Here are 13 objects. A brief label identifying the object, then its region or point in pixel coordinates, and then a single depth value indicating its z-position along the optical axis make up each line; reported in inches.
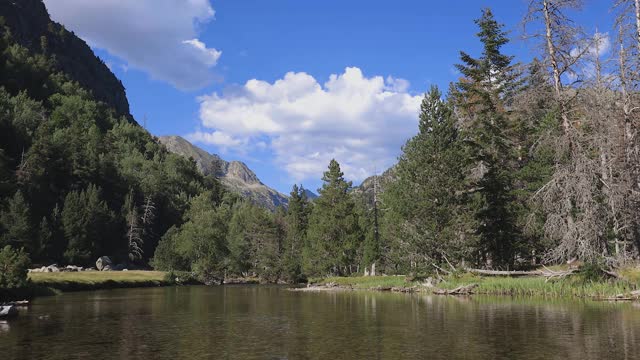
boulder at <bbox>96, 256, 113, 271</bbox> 4542.3
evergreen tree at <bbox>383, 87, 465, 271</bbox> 2332.7
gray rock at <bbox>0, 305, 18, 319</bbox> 1314.0
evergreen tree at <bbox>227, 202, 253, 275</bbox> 5039.4
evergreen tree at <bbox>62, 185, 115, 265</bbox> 4507.9
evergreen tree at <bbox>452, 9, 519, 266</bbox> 2416.3
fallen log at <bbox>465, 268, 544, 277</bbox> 1887.9
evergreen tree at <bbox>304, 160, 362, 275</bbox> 3422.7
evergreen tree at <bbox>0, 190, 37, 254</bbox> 3668.8
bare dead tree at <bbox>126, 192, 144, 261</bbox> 5580.7
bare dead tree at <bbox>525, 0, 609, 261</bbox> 1402.6
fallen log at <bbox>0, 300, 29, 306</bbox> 1701.5
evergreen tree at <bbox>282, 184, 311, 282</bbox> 4279.0
